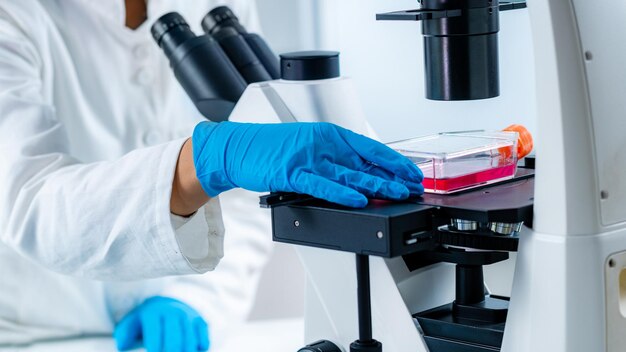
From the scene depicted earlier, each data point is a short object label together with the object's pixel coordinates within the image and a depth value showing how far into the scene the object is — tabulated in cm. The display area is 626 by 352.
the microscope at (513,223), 102
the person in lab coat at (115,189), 122
